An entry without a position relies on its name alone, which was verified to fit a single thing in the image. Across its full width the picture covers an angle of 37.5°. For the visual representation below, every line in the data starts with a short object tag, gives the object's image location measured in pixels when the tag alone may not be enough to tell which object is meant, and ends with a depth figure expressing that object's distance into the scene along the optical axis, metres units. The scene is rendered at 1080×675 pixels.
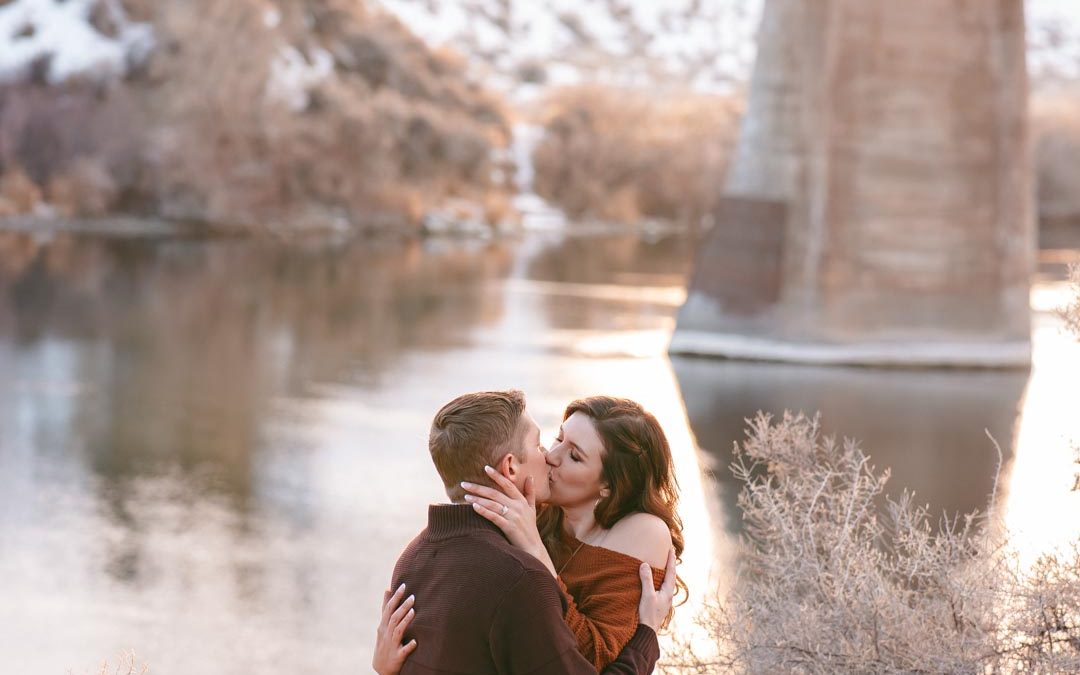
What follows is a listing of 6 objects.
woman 4.43
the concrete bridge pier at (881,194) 20.08
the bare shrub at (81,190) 52.47
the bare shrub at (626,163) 70.56
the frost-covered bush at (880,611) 5.92
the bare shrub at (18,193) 51.50
